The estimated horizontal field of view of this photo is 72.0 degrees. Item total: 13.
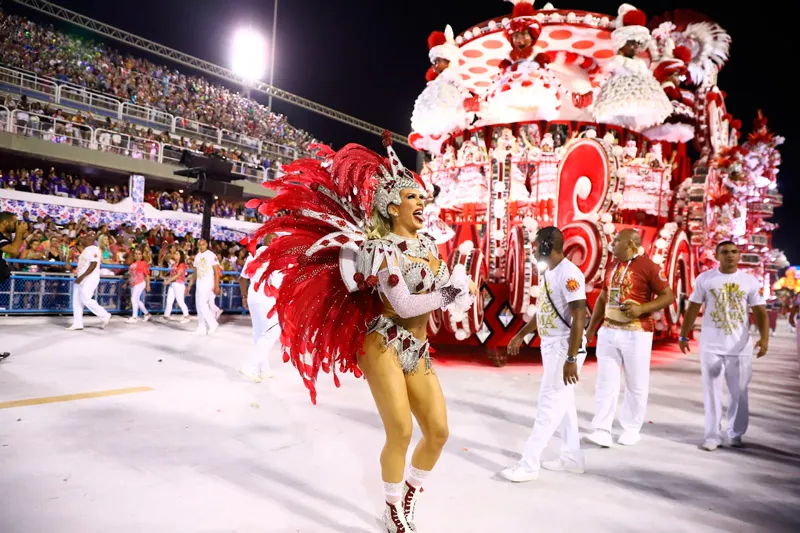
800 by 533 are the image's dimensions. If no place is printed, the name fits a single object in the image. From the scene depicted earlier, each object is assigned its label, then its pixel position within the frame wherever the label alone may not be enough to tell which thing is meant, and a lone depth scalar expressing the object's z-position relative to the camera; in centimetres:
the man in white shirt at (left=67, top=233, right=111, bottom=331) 1042
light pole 3034
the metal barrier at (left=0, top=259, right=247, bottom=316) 1189
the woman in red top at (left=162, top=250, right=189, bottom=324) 1238
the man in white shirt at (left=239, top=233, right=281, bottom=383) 666
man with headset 377
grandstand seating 1973
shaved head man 477
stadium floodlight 3014
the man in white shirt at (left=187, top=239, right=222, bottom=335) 1023
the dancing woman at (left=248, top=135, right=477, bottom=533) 282
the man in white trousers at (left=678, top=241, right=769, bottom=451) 479
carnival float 877
